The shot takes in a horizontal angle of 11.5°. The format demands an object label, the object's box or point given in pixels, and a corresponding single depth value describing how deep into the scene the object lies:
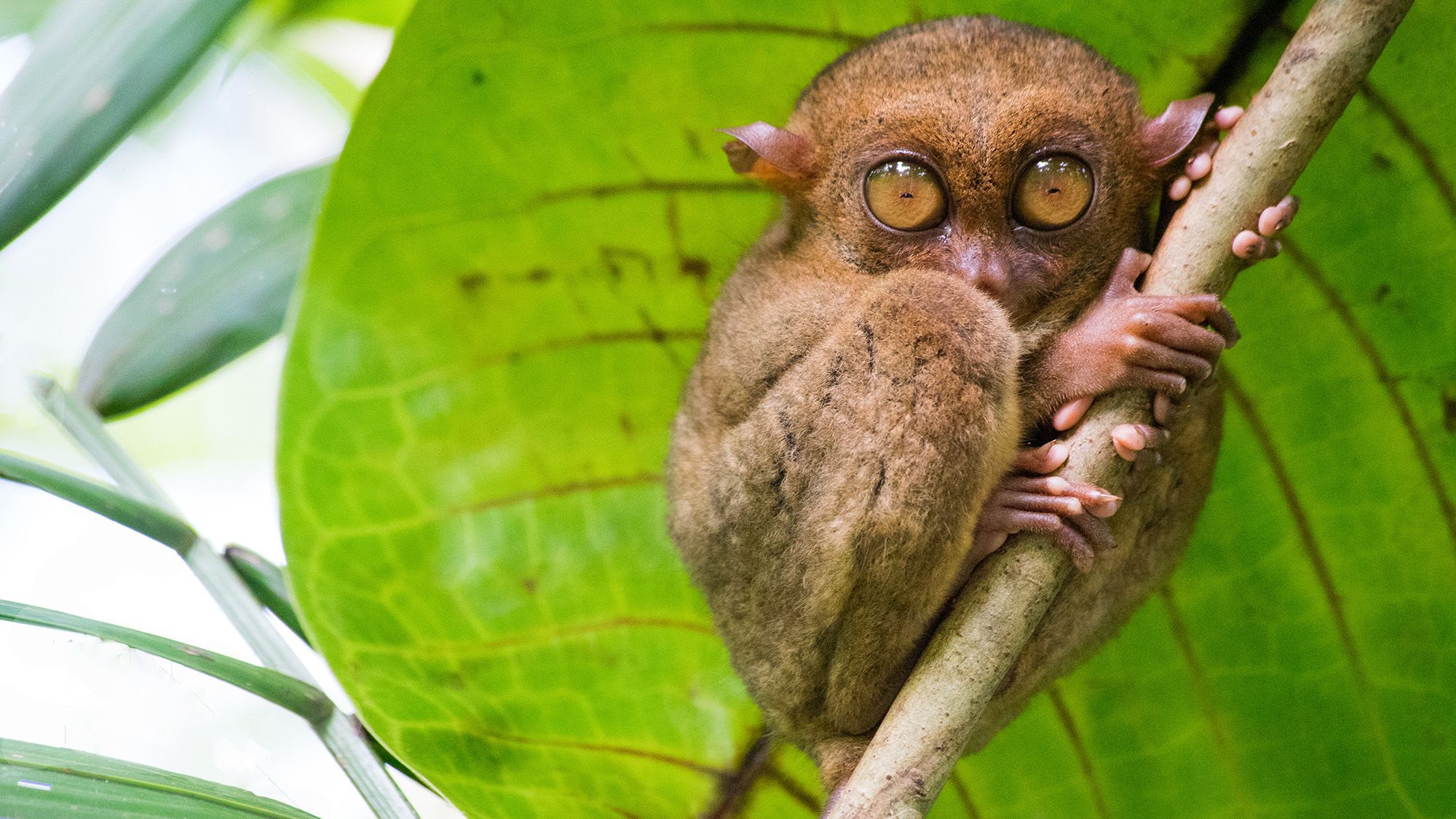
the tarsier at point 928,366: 1.26
